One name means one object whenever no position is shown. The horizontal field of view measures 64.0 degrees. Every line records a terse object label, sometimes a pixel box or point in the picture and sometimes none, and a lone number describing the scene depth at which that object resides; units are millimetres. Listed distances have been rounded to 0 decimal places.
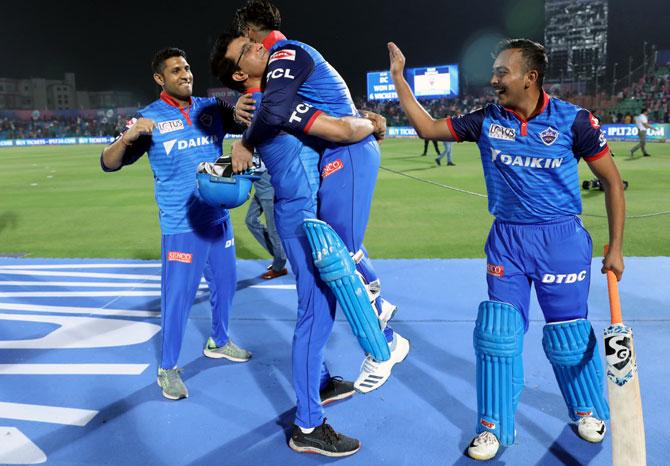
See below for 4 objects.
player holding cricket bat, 2764
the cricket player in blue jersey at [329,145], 2734
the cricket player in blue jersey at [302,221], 2848
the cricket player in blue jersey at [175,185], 3811
